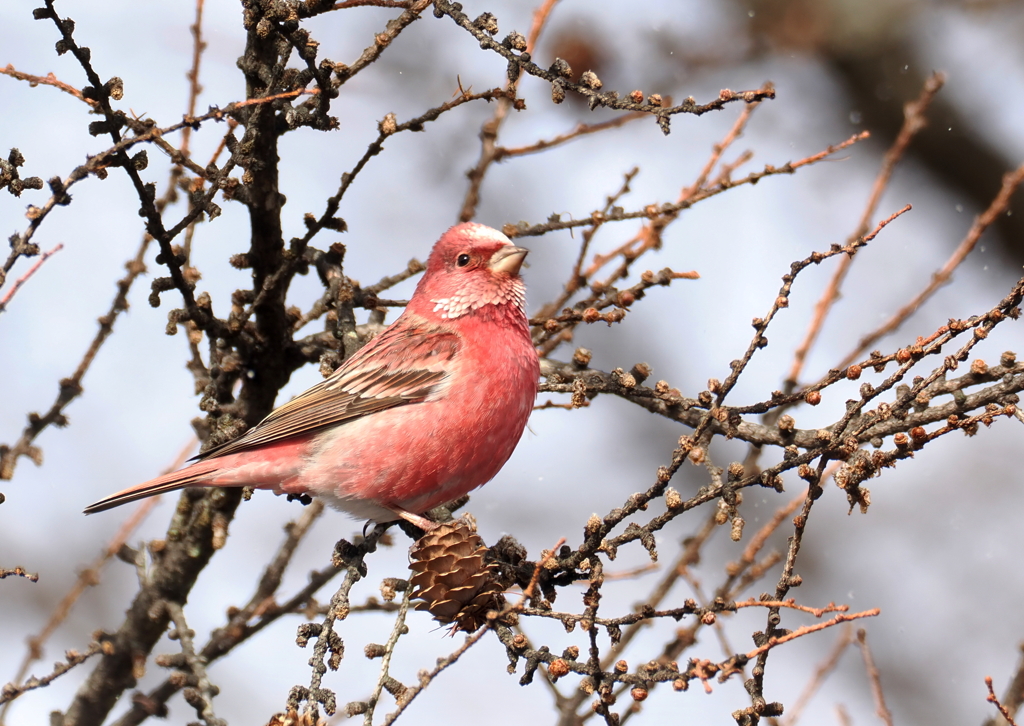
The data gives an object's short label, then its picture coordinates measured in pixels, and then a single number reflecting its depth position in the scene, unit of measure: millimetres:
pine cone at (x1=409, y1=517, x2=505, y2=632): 7043
